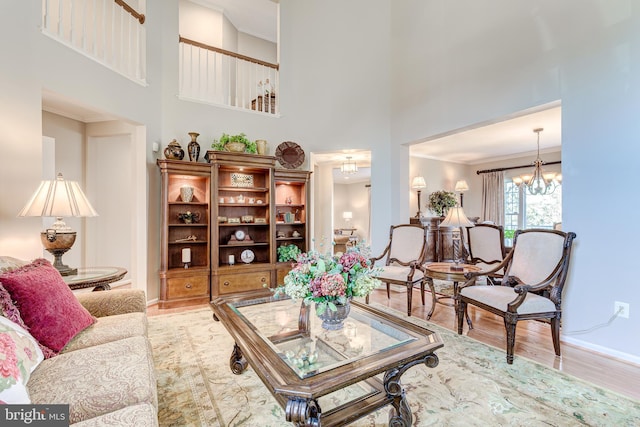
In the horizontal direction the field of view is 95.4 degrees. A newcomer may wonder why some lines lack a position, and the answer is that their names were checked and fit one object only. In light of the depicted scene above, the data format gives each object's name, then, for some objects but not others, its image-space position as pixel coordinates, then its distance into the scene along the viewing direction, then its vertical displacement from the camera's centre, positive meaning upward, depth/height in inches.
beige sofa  43.4 -29.3
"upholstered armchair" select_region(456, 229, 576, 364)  92.3 -25.9
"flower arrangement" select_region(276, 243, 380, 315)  68.1 -16.5
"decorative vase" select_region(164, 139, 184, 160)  151.8 +30.7
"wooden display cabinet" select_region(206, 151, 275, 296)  159.5 -7.0
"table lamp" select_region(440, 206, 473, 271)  133.6 -3.7
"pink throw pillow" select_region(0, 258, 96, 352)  58.8 -20.3
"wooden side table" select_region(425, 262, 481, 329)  119.0 -26.1
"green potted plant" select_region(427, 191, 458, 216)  277.6 +8.8
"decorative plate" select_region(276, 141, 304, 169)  185.2 +36.0
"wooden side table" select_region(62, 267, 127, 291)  91.0 -22.1
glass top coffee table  49.4 -29.9
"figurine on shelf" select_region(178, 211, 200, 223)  161.6 -3.5
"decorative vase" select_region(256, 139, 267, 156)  176.9 +39.3
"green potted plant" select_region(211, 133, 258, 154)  164.4 +38.1
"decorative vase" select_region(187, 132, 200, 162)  156.3 +33.6
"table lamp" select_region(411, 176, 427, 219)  257.6 +24.3
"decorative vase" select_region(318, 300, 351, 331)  72.4 -26.7
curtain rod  253.6 +42.6
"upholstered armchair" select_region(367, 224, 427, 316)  134.5 -24.1
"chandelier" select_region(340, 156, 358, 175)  218.5 +32.9
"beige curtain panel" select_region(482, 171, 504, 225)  293.9 +14.8
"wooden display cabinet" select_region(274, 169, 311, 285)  182.5 +1.8
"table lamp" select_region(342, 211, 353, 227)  434.1 -7.7
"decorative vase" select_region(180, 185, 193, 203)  159.5 +9.3
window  265.1 +3.2
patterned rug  65.6 -47.0
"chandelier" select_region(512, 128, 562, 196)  203.9 +26.4
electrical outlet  95.4 -32.2
